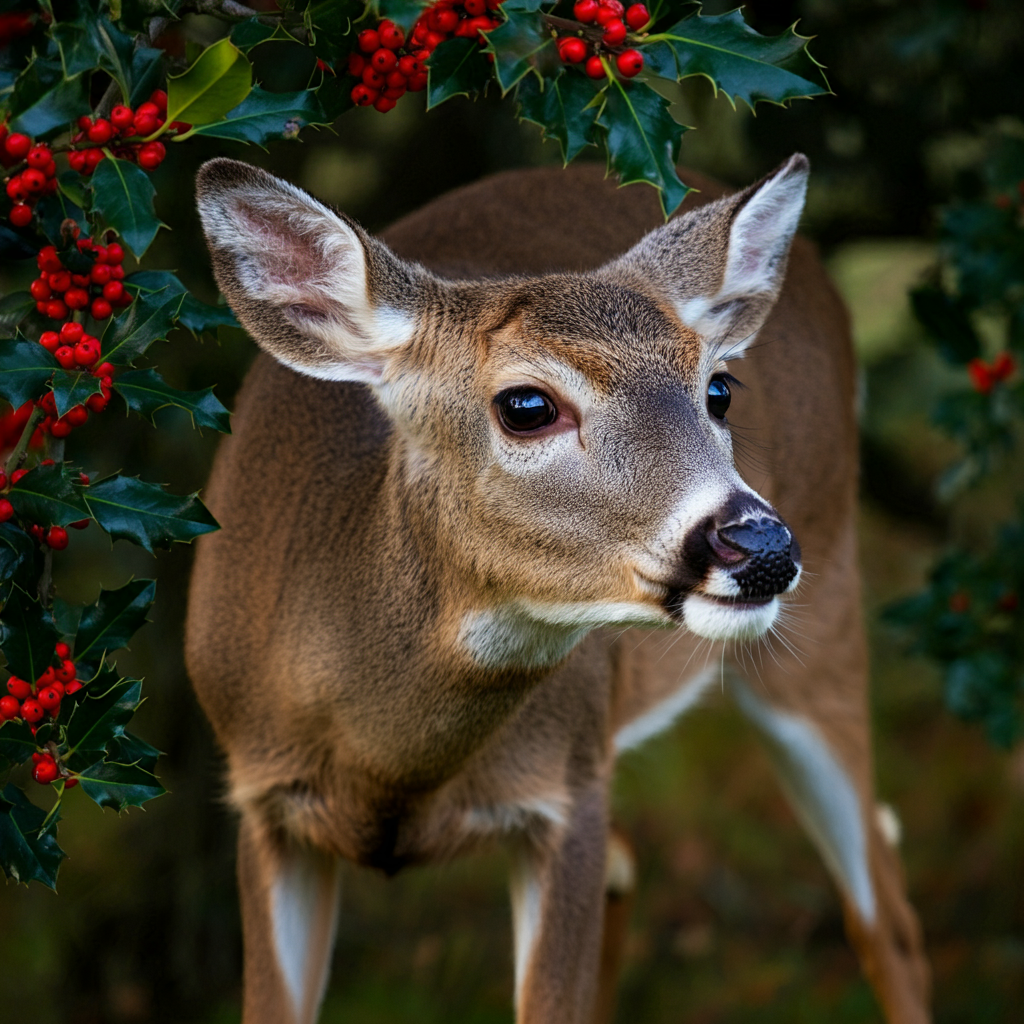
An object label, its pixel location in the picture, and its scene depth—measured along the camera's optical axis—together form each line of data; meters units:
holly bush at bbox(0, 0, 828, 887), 5.18
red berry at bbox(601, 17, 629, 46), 5.39
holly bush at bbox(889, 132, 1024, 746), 8.66
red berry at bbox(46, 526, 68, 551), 5.43
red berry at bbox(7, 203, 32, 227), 5.37
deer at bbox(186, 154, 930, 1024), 5.77
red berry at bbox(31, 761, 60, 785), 5.19
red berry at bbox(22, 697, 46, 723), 5.23
